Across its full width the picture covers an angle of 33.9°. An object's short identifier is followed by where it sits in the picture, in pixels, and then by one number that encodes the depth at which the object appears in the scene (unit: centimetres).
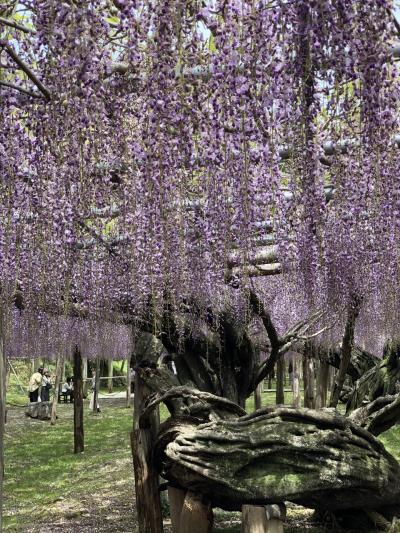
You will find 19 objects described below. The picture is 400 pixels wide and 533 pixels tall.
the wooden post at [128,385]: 1787
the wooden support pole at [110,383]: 2444
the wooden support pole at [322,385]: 1190
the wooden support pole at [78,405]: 1100
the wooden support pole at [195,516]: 471
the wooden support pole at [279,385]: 1512
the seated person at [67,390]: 2258
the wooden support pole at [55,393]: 1489
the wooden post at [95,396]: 1756
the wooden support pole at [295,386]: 1356
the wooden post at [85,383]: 2310
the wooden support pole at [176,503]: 520
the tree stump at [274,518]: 438
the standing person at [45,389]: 1943
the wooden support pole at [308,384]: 1340
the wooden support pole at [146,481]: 558
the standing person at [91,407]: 1829
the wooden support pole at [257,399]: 1312
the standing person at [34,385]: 1916
